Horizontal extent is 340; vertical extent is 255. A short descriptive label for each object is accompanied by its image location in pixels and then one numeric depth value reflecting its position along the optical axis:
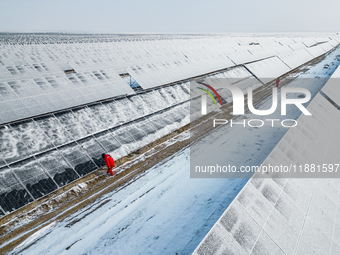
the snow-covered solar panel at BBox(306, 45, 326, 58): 63.26
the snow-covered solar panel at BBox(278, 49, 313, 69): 47.69
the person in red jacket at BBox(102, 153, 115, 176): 12.46
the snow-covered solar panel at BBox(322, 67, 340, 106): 20.63
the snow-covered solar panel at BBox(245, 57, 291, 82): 36.03
